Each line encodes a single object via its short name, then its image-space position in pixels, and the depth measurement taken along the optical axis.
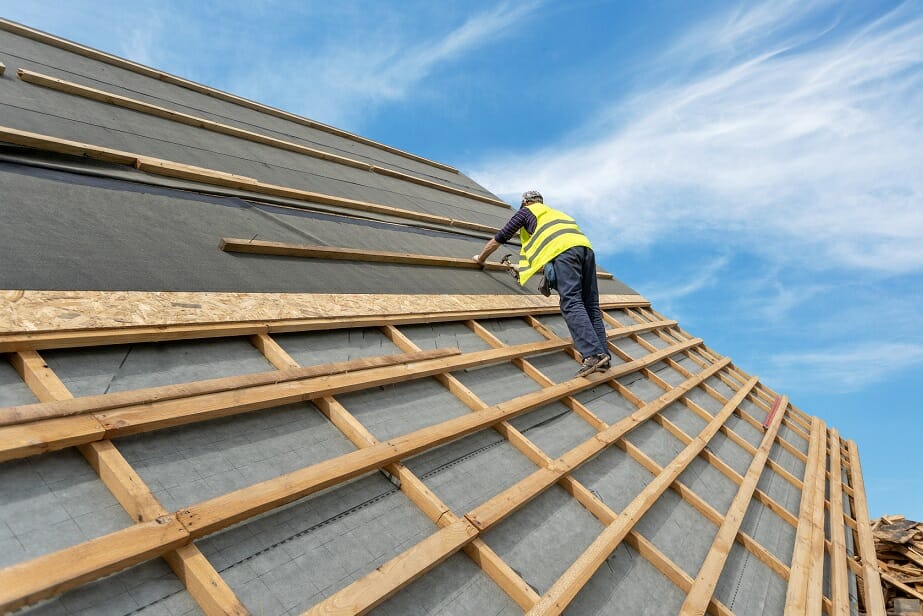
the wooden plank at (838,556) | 3.65
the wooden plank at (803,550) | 3.19
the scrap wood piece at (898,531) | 8.50
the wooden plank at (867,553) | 4.27
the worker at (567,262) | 4.36
